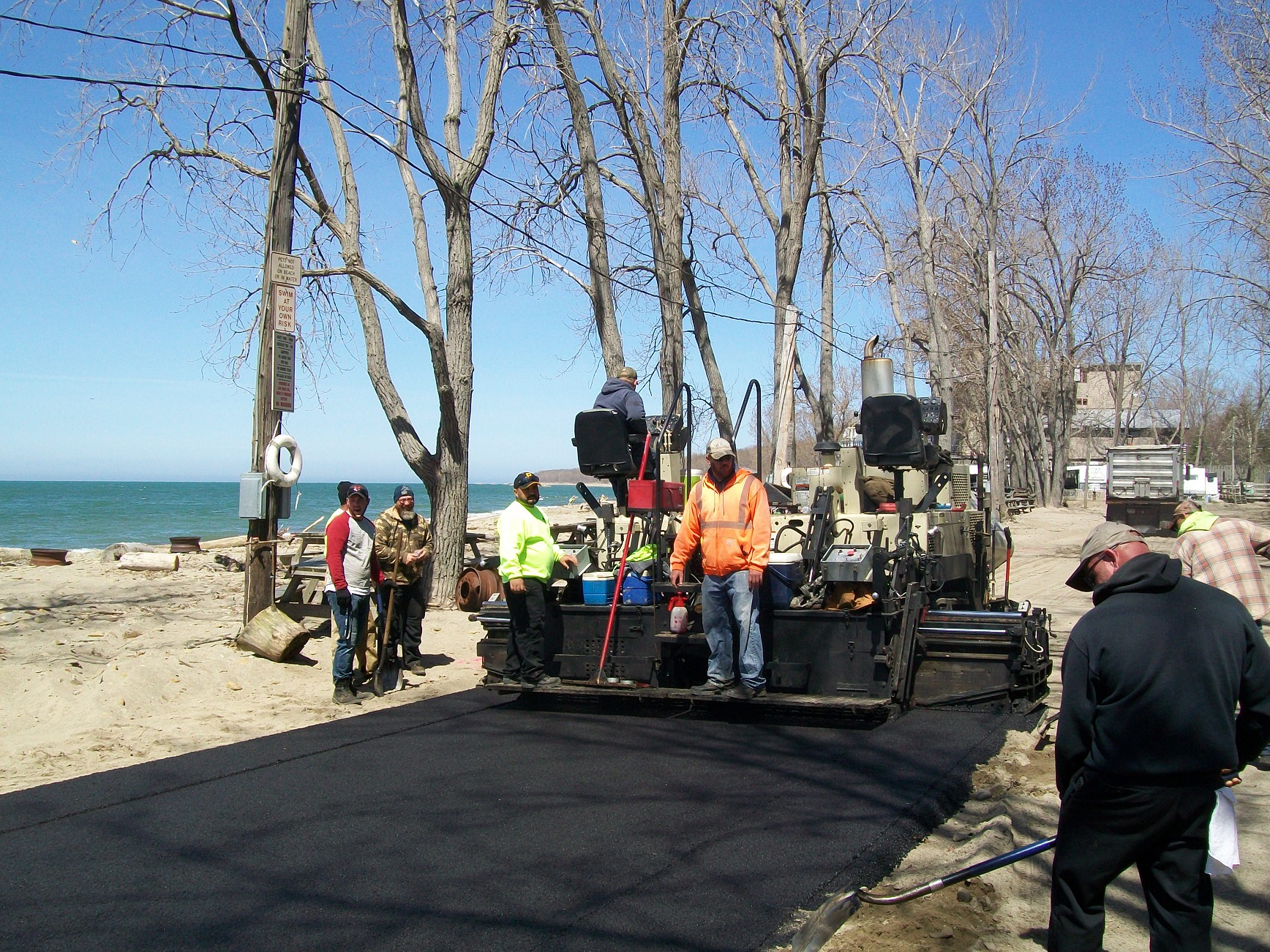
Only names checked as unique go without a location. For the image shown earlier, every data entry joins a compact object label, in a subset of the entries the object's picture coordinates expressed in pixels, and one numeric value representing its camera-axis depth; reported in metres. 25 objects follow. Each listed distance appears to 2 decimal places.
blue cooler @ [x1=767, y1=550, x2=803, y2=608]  7.15
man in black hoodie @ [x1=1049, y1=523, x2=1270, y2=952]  2.82
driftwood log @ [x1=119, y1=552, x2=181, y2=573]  18.09
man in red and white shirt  8.01
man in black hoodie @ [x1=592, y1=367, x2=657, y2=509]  7.90
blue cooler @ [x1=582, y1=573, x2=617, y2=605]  7.57
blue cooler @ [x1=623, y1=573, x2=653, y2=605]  7.41
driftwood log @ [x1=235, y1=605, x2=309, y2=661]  9.05
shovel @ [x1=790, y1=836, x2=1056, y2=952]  3.50
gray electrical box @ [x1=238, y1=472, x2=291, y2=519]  9.28
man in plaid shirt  6.55
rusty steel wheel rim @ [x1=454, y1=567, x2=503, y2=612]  12.58
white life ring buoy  9.25
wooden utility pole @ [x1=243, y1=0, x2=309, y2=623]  9.37
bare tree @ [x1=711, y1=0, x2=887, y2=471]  18.20
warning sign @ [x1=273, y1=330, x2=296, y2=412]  9.35
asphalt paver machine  6.88
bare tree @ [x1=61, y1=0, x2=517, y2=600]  12.10
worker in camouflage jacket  8.41
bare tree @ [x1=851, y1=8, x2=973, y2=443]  26.38
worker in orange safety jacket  6.82
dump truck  32.84
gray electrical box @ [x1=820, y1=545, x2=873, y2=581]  6.81
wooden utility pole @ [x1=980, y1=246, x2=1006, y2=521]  31.41
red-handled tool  7.25
